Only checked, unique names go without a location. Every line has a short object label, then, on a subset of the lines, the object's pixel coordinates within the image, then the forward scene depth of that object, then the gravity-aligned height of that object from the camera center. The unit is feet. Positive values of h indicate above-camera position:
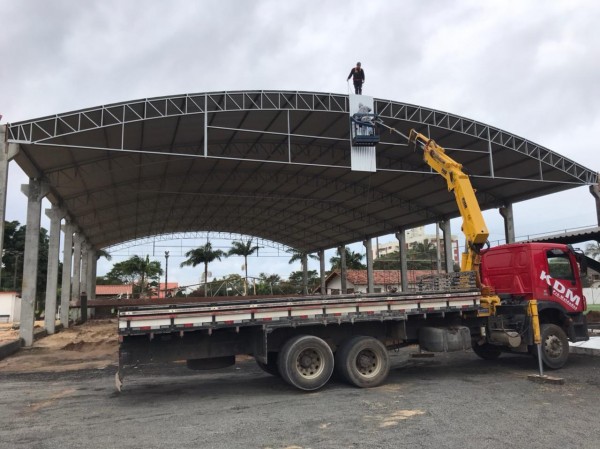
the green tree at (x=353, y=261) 211.00 +11.77
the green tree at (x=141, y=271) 190.80 +9.56
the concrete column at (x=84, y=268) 125.18 +7.64
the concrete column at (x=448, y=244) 97.51 +8.64
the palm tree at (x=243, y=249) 171.42 +15.29
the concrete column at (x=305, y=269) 164.20 +6.83
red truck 28.27 -2.28
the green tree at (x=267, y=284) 185.51 +2.43
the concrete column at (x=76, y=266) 109.60 +7.18
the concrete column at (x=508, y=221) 88.61 +11.57
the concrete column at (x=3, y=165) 49.03 +13.98
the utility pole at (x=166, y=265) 179.32 +10.90
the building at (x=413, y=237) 431.02 +44.03
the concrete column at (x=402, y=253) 117.50 +8.29
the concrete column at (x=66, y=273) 88.48 +4.58
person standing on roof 61.72 +27.62
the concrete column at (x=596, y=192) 77.00 +14.13
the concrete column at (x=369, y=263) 128.06 +6.37
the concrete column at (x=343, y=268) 145.48 +6.05
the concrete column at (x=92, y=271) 133.49 +7.19
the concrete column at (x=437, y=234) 107.62 +11.81
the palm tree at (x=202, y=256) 176.14 +13.57
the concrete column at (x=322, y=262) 155.66 +8.80
